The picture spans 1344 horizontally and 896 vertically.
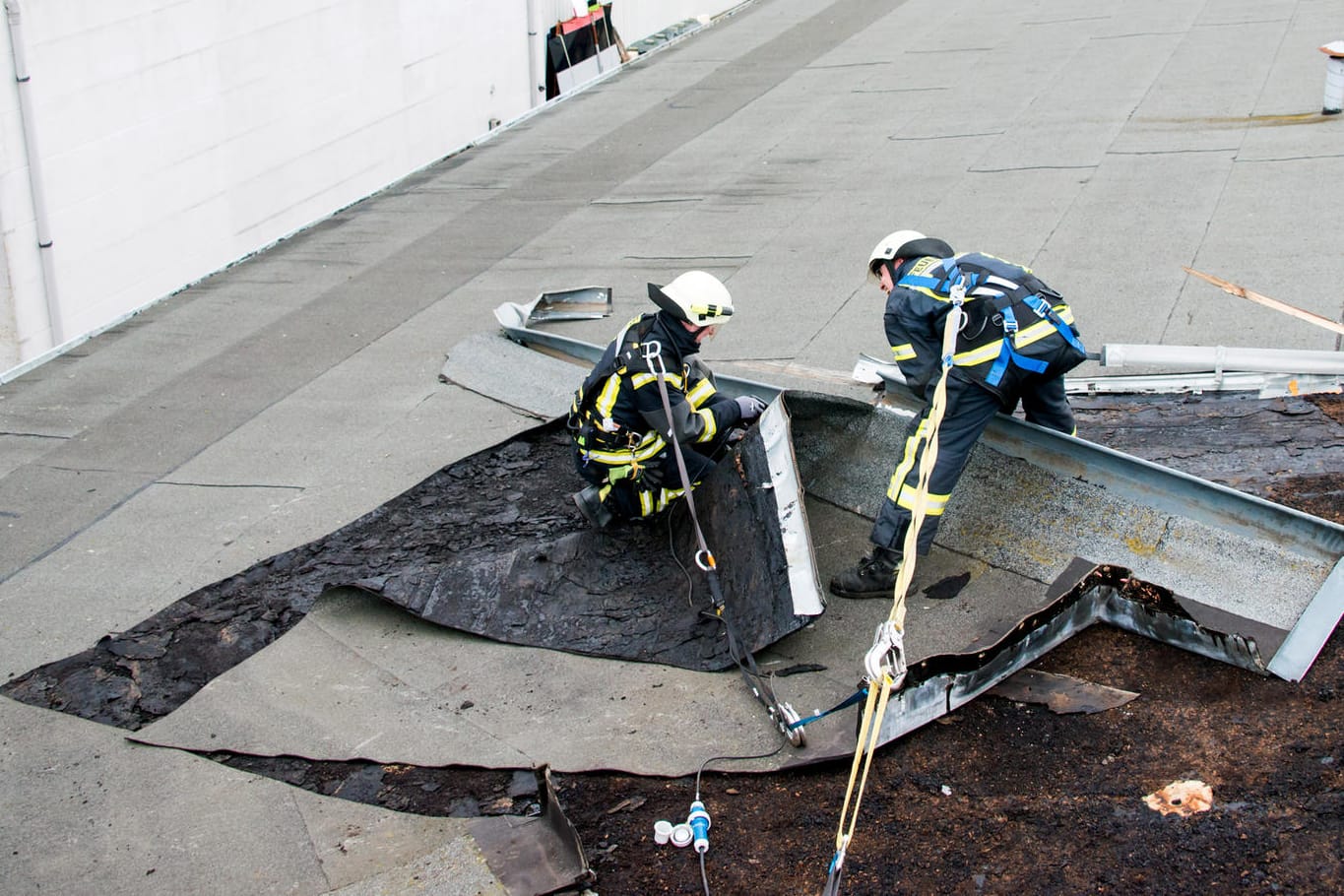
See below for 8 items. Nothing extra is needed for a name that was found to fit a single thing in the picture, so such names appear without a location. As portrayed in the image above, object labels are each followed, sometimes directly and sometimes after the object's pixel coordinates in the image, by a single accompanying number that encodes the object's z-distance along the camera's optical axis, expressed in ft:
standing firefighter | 17.25
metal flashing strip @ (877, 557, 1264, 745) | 14.67
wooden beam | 20.35
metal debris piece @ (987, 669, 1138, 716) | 15.10
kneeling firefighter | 18.26
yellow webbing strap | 12.35
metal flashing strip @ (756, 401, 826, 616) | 16.12
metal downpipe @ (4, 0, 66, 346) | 35.01
